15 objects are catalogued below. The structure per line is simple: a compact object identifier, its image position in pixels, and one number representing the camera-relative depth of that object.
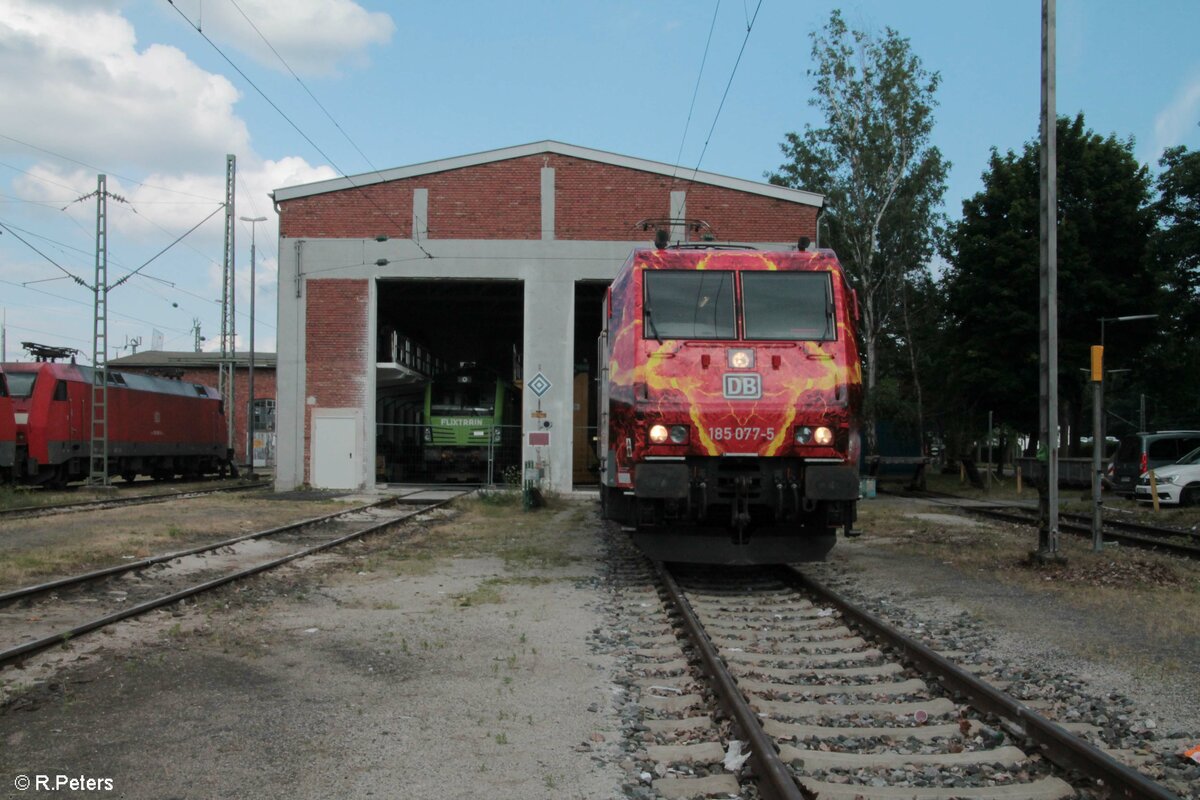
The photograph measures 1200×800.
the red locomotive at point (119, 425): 23.75
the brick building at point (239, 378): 52.34
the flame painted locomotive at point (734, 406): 9.31
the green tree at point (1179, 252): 24.44
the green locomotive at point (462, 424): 27.55
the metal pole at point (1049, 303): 11.06
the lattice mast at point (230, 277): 33.47
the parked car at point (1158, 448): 24.34
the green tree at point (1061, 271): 29.88
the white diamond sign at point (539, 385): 20.64
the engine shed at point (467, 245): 26.16
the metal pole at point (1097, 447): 11.66
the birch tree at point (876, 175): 34.88
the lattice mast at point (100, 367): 24.97
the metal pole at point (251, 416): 34.69
